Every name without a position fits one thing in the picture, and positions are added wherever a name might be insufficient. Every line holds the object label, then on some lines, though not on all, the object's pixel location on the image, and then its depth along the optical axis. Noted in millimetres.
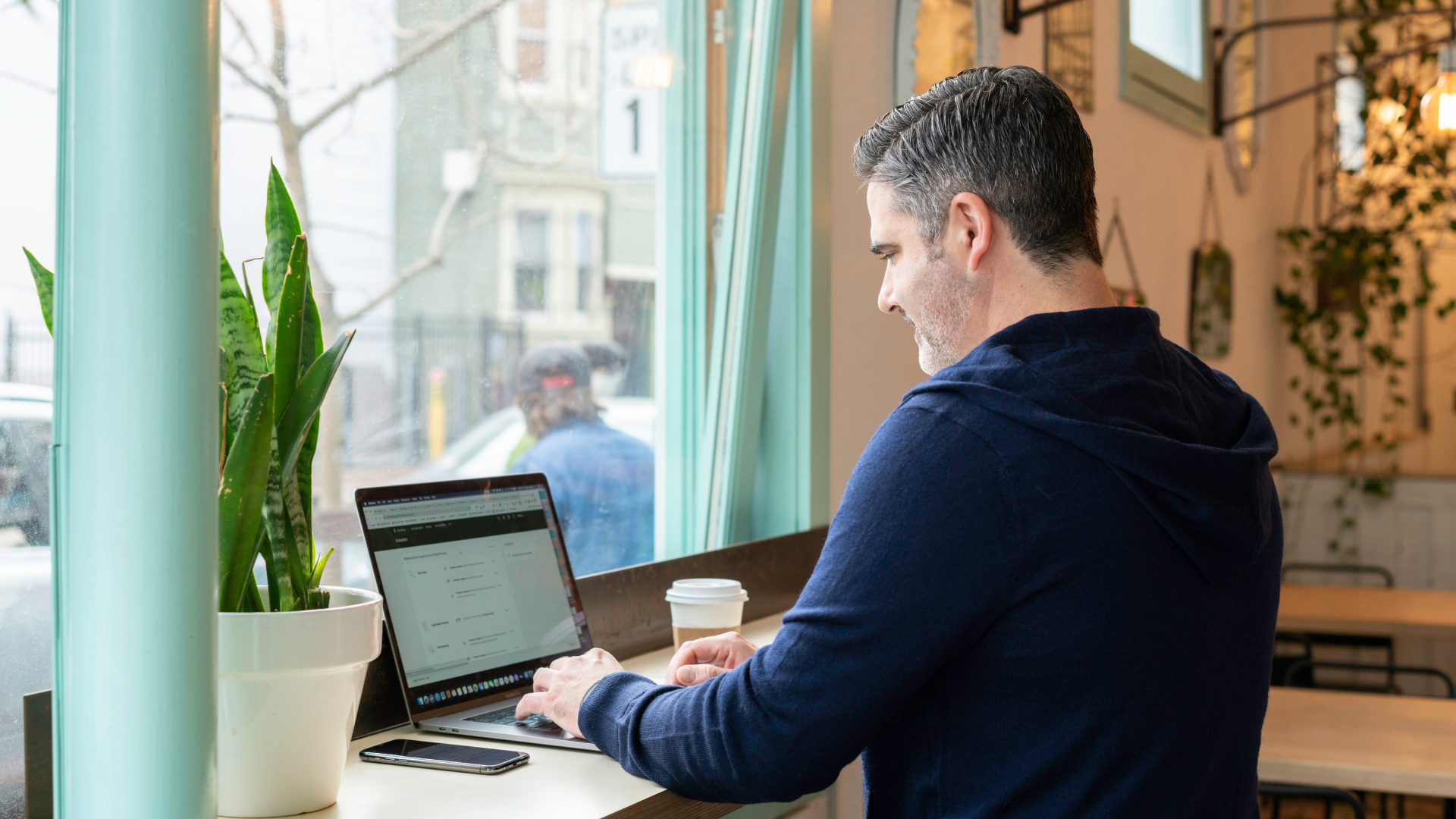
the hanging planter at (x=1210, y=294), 4227
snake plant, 991
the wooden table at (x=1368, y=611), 3244
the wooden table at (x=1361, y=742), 1963
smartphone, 1148
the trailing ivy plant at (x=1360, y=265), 5234
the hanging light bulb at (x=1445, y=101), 4488
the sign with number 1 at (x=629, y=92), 1986
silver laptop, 1312
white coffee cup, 1528
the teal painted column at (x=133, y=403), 838
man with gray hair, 938
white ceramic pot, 976
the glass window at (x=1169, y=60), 3621
